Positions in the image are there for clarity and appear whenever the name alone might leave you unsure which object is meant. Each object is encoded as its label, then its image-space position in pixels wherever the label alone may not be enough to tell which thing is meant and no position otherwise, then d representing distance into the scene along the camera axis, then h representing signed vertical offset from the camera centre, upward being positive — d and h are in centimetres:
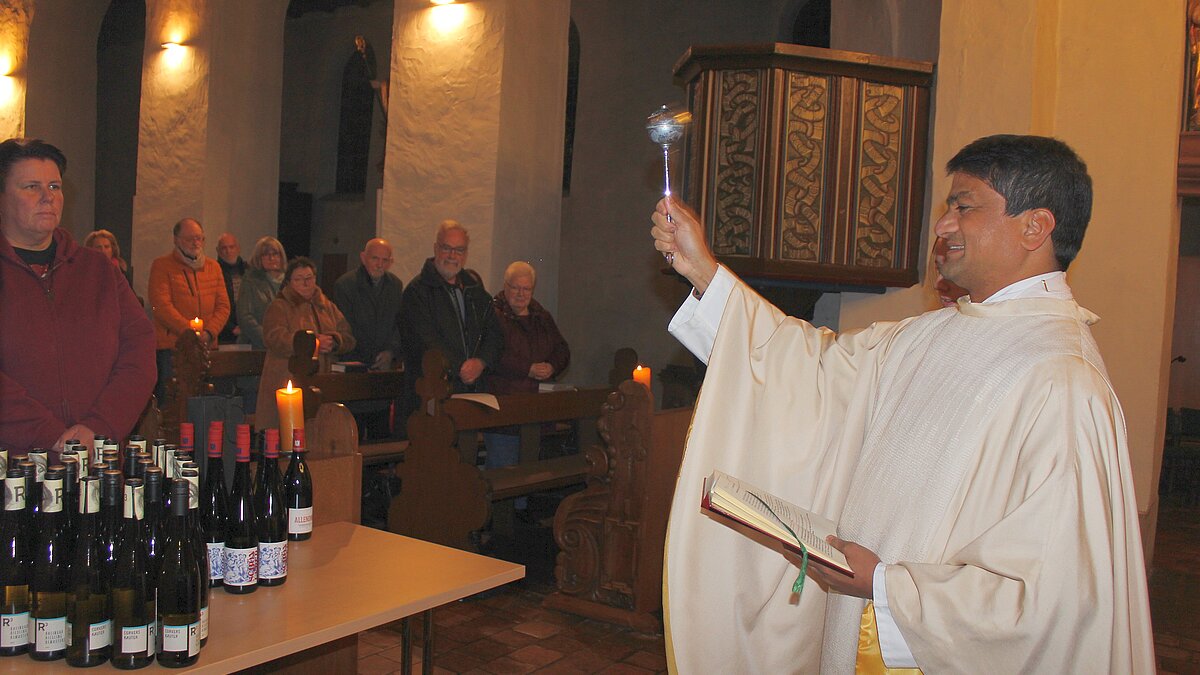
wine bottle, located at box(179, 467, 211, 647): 184 -49
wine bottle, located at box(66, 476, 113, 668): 174 -58
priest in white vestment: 166 -27
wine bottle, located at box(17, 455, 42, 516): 192 -42
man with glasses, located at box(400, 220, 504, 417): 519 -7
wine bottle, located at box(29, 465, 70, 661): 175 -57
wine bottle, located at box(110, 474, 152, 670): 173 -58
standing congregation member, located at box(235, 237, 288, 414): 642 +6
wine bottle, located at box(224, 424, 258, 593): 214 -57
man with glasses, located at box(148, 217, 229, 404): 627 +0
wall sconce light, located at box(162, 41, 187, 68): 1011 +252
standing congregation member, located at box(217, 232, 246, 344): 743 +21
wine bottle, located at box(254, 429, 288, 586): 220 -55
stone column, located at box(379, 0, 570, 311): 740 +140
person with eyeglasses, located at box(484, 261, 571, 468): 553 -23
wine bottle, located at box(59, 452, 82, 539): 194 -42
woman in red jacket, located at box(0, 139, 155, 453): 280 -13
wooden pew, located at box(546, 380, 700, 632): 434 -95
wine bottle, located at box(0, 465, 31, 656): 177 -55
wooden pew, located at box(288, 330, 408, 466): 471 -45
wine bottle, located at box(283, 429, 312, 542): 260 -55
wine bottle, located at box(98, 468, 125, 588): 178 -45
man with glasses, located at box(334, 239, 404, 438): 625 -1
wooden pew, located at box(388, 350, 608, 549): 462 -85
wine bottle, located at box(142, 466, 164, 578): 184 -45
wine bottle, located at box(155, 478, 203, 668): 174 -58
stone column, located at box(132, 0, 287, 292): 995 +181
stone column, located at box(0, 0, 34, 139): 841 +217
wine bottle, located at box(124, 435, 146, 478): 198 -35
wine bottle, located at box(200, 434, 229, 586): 228 -52
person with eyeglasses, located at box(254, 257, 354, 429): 518 -16
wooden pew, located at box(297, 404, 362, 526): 283 -49
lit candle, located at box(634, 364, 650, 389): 491 -31
